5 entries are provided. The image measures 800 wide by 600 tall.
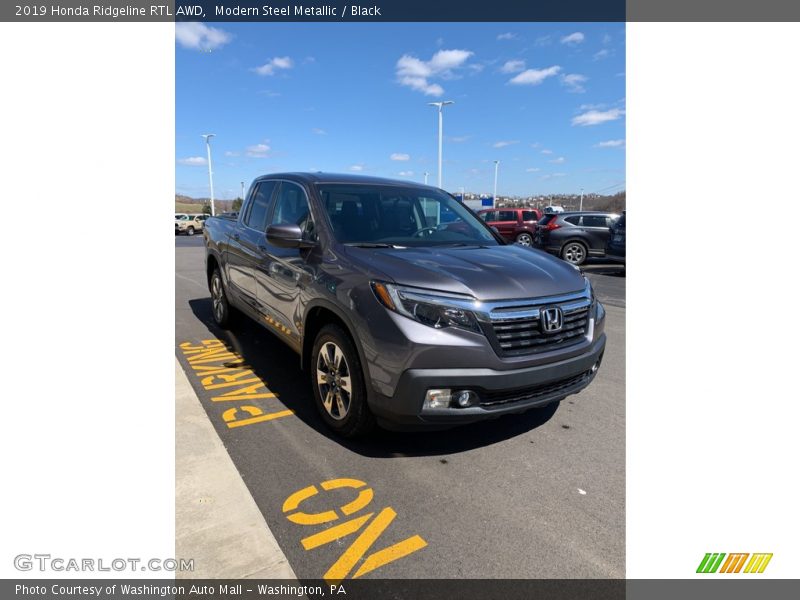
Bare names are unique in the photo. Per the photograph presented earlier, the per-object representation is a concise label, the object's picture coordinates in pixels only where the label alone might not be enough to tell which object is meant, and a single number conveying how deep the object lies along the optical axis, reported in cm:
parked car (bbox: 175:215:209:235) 3439
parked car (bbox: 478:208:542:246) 1888
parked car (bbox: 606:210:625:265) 1176
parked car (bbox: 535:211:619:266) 1396
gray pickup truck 240
